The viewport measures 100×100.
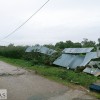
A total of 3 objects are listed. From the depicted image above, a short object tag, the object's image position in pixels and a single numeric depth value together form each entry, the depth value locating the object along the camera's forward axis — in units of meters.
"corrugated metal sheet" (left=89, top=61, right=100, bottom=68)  6.97
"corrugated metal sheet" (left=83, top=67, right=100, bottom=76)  6.49
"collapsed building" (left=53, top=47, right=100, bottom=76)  6.98
